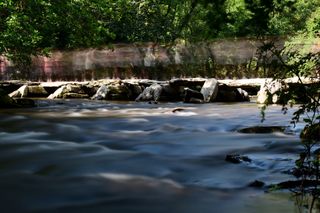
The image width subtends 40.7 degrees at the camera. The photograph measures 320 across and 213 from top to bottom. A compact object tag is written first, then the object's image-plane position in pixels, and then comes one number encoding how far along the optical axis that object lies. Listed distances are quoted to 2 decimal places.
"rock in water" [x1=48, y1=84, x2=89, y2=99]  21.11
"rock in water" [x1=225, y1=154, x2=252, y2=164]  5.21
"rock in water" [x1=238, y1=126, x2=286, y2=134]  7.91
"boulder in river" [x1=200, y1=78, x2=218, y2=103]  17.39
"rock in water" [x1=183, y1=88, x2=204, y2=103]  17.48
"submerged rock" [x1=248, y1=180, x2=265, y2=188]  4.11
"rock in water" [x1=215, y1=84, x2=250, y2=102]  17.69
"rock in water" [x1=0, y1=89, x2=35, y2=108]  13.70
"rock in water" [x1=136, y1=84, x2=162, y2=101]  18.69
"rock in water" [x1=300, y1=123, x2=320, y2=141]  5.59
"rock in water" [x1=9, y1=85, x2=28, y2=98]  21.75
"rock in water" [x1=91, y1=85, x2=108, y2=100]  19.64
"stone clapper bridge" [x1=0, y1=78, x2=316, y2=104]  17.78
